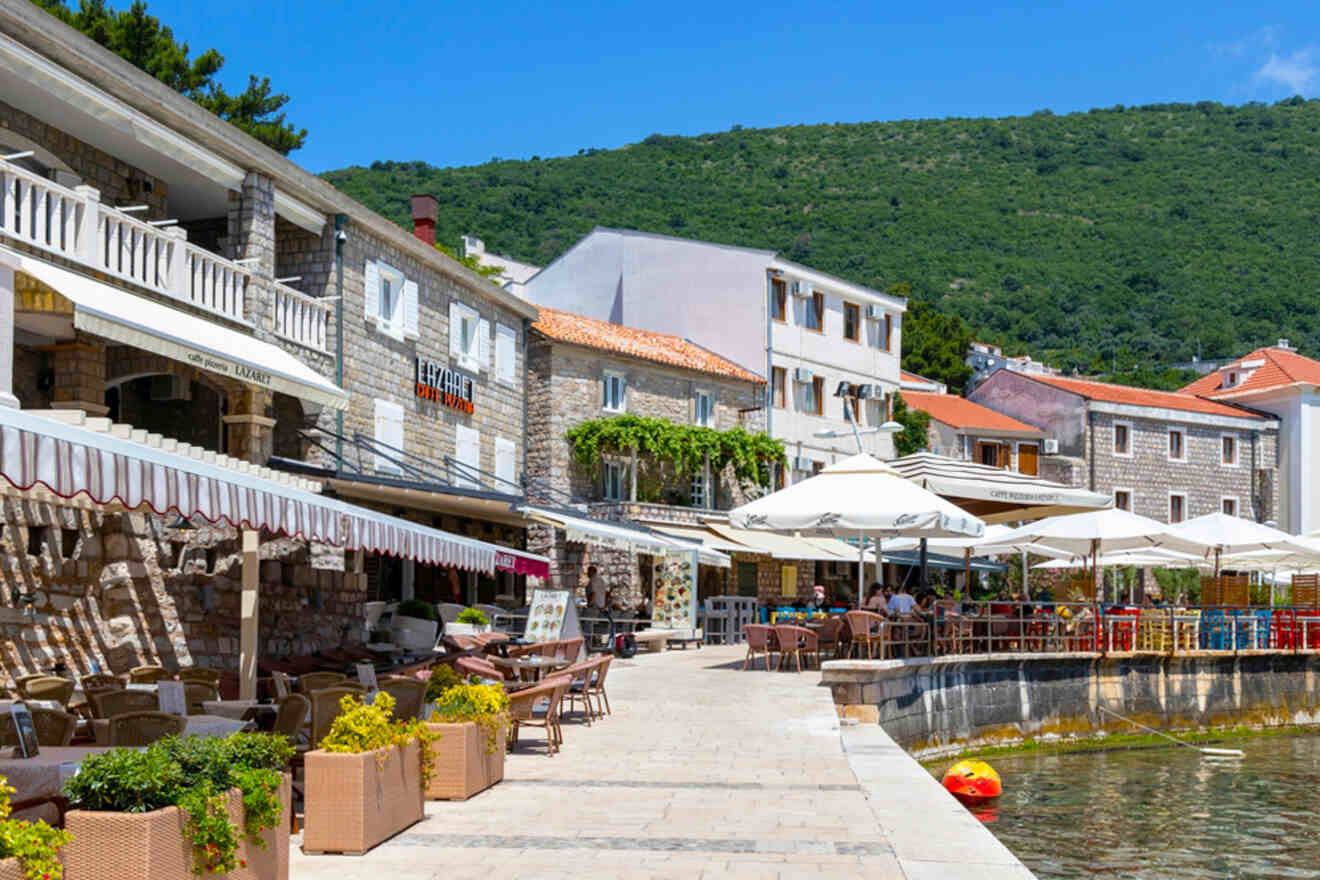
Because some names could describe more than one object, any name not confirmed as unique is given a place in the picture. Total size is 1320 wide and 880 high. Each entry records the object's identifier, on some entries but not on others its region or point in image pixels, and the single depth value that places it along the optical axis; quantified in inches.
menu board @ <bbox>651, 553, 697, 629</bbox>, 1231.5
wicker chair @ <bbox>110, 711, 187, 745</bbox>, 318.3
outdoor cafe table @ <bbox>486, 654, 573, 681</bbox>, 597.0
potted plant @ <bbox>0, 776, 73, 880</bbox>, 184.1
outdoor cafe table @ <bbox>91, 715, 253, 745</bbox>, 343.6
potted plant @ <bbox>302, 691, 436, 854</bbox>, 315.3
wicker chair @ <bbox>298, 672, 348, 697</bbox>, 444.8
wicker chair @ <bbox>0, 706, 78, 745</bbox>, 329.7
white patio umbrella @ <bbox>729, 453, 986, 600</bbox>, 720.3
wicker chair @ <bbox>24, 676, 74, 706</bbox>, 408.2
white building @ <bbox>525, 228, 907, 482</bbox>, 1630.2
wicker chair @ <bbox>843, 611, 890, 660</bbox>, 729.6
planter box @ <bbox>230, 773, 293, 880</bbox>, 248.8
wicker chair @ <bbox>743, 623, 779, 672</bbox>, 850.1
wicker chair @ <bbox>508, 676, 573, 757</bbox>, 483.4
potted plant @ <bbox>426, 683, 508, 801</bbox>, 392.2
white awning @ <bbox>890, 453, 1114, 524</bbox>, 828.0
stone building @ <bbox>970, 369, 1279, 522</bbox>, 1998.0
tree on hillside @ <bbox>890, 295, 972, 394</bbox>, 2738.7
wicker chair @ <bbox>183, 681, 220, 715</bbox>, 425.4
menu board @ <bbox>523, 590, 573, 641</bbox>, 837.2
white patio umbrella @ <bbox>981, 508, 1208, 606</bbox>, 912.3
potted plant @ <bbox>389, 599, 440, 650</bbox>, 903.7
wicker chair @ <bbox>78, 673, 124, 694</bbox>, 465.4
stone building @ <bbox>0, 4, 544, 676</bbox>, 600.4
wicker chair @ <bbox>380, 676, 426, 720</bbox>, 414.6
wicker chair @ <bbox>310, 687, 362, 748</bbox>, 364.5
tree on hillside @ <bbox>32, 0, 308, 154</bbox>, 1272.1
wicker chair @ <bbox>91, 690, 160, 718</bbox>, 379.9
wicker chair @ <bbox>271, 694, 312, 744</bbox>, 364.5
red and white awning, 300.7
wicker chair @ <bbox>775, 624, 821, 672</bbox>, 836.6
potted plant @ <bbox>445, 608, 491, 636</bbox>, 880.0
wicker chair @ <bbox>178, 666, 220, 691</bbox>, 472.1
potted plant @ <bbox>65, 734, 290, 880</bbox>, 220.7
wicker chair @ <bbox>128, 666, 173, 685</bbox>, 482.3
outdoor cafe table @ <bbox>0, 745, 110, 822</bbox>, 257.0
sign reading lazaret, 1095.0
